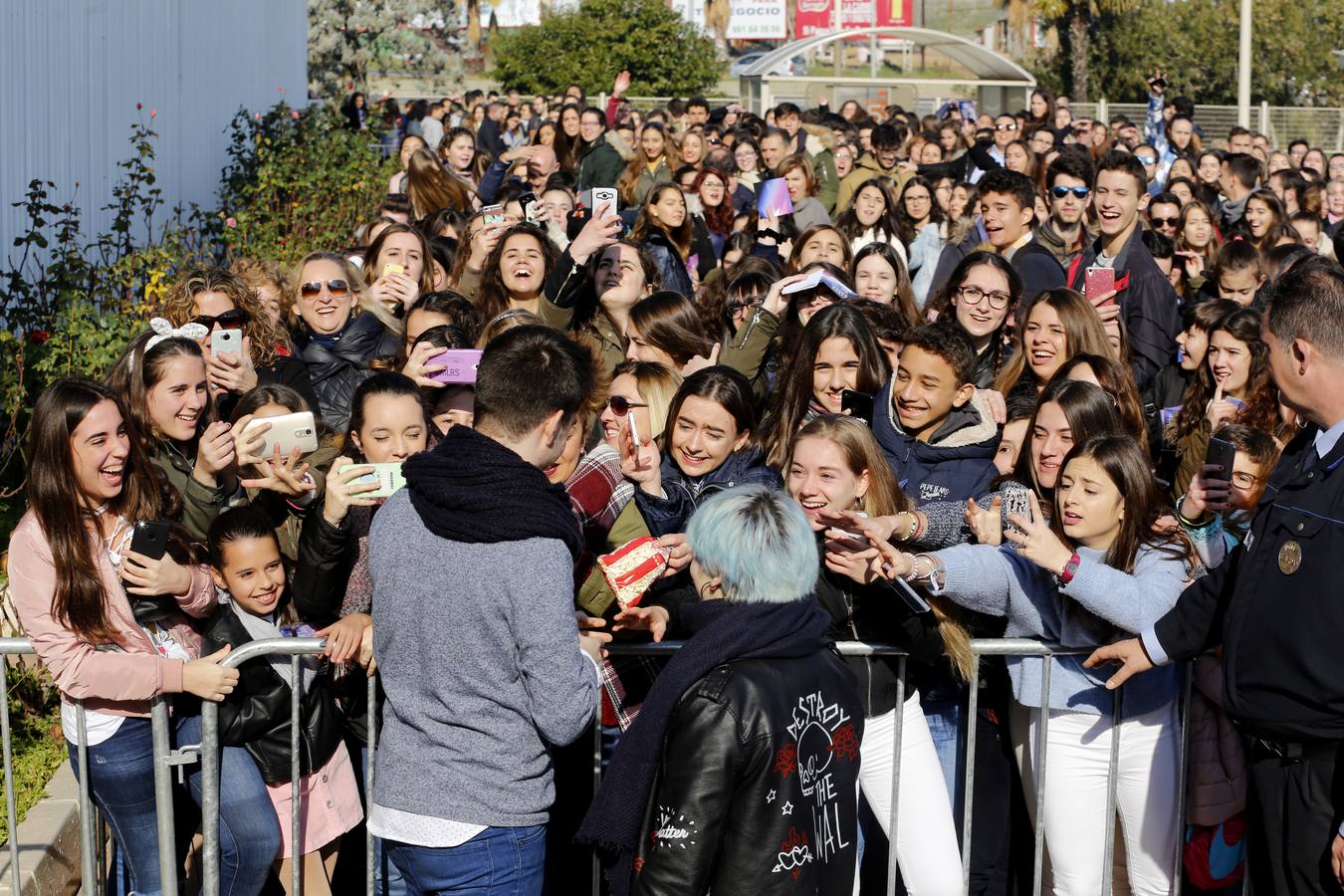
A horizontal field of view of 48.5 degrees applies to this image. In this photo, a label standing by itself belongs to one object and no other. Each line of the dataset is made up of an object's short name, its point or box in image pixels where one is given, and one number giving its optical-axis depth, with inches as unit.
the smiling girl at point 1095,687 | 176.9
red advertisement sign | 2797.7
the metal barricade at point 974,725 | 173.0
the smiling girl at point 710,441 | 202.8
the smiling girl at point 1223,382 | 252.4
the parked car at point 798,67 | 2193.7
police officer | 148.8
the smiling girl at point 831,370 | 232.8
